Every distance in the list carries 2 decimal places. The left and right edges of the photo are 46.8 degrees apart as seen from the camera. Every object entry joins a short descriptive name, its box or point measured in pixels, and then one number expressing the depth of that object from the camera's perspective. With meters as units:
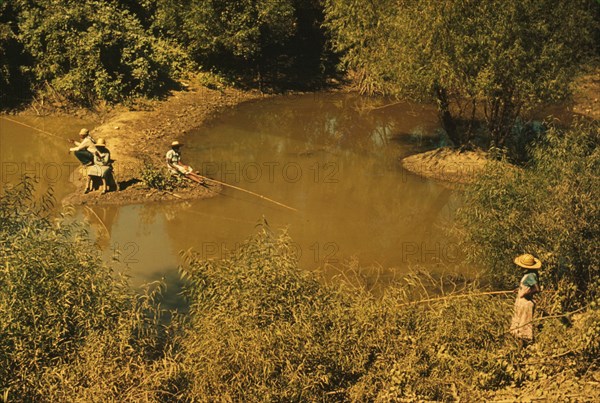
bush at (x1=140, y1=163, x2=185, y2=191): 18.75
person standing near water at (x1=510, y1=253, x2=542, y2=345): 10.59
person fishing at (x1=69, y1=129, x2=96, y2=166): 18.22
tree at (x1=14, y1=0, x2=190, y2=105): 24.55
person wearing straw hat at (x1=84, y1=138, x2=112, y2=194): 18.12
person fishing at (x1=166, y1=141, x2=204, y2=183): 19.06
